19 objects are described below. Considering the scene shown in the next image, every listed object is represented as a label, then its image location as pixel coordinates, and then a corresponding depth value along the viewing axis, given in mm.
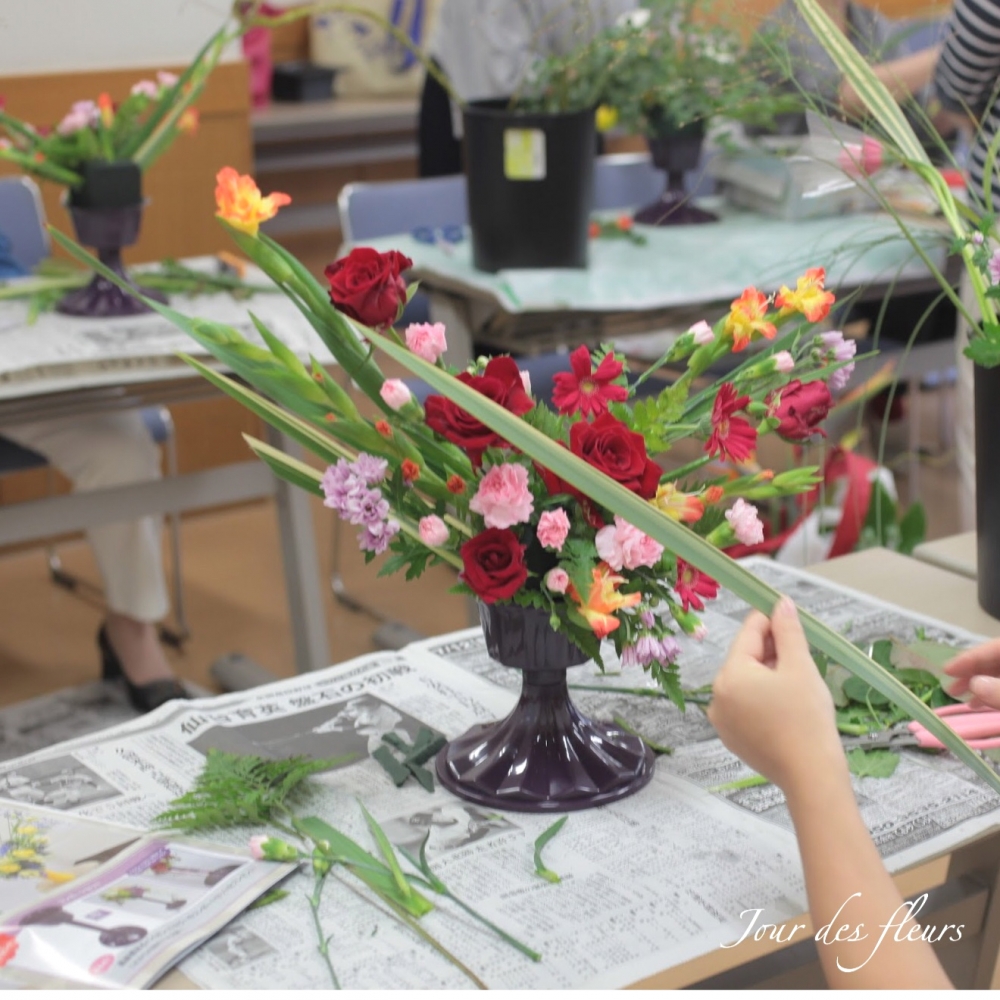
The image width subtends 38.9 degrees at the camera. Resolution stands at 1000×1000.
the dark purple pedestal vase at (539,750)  959
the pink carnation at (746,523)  920
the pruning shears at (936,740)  1053
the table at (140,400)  1976
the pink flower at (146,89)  2232
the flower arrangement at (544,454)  854
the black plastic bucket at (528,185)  2266
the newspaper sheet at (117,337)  1971
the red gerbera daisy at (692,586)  909
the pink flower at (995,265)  1145
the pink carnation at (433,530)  902
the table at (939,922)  827
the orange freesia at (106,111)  2188
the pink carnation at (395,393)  912
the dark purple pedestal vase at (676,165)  2744
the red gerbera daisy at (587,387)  904
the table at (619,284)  2295
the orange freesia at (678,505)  909
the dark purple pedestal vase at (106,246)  2174
